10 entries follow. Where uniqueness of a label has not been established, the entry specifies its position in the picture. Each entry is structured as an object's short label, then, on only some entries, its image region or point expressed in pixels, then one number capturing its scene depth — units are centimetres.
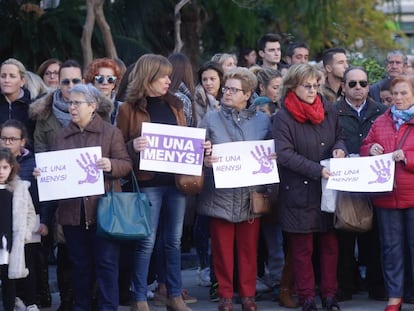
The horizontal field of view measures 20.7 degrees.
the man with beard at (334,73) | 1145
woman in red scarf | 986
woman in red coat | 971
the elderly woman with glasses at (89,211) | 930
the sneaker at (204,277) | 1168
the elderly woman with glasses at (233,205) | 995
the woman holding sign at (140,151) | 962
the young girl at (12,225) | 937
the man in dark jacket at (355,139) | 1064
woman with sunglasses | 1041
